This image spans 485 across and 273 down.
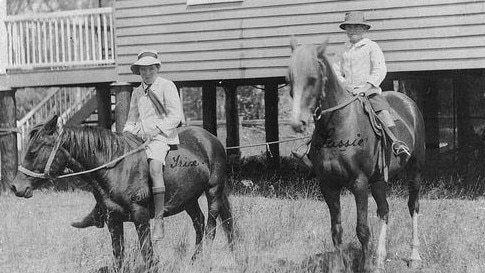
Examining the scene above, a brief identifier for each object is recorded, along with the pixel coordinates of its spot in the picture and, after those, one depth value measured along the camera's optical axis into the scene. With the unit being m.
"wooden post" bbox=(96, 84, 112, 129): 16.08
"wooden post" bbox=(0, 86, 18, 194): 15.50
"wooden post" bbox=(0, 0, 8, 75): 15.16
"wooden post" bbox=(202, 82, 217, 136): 17.36
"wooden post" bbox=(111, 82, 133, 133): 14.12
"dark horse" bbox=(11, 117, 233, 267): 6.62
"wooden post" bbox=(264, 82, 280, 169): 17.75
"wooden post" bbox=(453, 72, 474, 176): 16.17
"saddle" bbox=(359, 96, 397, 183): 7.36
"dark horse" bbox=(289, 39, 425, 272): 6.36
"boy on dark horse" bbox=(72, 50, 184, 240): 7.10
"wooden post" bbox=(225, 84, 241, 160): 19.31
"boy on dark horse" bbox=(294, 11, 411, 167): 7.60
